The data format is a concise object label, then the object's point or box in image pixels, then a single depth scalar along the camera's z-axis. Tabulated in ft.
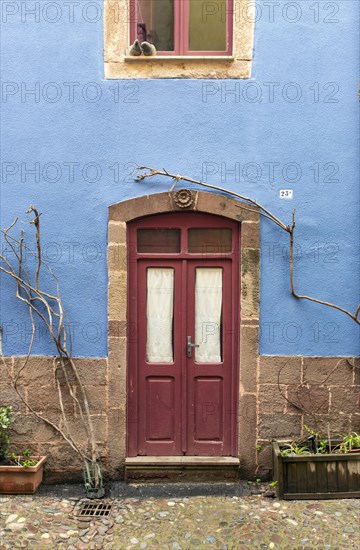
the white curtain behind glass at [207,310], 15.99
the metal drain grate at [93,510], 13.57
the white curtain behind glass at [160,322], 15.99
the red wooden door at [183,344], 15.87
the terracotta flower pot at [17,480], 14.51
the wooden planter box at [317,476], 14.30
